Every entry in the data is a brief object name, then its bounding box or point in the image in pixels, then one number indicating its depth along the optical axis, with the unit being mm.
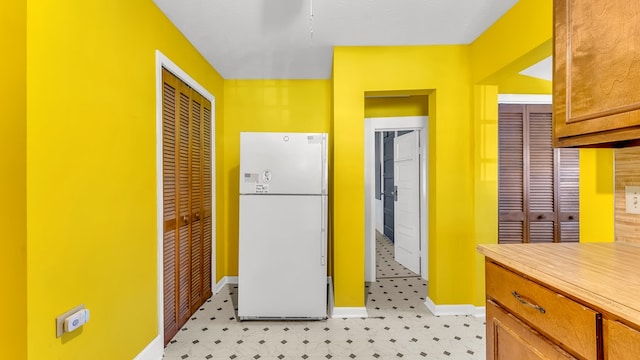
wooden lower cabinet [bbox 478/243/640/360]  743
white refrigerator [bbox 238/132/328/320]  2539
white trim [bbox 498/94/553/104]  3162
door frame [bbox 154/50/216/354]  2027
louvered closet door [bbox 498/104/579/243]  3158
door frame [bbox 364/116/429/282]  3404
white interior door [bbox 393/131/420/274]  3756
